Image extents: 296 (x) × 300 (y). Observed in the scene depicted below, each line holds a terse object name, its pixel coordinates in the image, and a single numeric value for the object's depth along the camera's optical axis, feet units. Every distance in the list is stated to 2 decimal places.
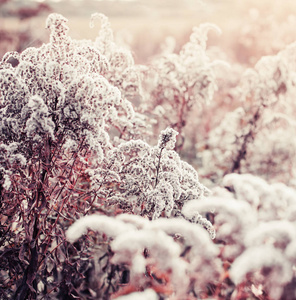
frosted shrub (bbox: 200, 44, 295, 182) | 15.43
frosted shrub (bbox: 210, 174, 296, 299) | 4.79
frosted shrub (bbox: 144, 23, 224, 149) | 14.15
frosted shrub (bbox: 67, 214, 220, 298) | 4.94
